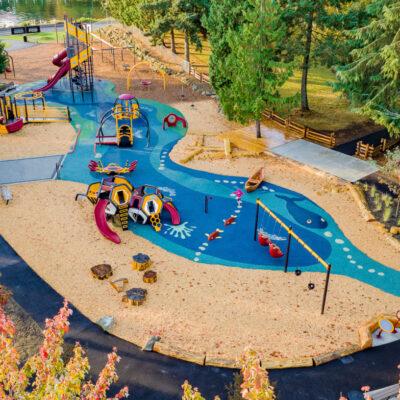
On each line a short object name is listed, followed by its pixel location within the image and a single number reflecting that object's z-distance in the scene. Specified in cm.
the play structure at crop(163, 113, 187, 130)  3406
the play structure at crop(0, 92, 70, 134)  3275
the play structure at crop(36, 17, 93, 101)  3803
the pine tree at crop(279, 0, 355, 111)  3097
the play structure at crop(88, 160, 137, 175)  2655
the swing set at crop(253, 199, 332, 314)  1845
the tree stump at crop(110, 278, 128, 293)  1808
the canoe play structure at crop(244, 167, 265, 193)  2553
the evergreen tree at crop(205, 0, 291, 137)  2856
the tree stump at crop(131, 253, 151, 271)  1930
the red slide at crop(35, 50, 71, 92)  3912
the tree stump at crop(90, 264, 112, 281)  1867
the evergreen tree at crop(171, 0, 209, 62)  4038
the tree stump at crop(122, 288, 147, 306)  1736
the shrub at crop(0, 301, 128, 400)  806
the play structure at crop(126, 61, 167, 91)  4244
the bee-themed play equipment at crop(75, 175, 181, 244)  2165
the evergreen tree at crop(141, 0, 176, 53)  4241
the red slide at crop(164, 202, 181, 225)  2258
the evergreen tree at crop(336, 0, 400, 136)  2561
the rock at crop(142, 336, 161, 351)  1538
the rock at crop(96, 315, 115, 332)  1619
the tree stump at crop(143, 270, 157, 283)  1856
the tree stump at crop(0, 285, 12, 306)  1672
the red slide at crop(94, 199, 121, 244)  2117
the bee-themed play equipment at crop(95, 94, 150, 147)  3052
